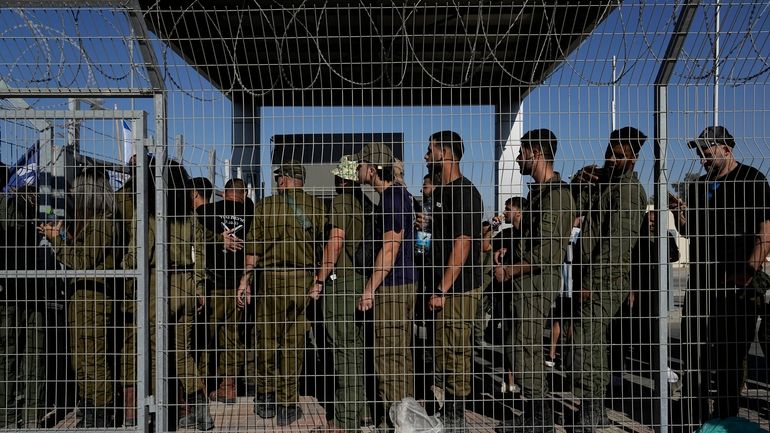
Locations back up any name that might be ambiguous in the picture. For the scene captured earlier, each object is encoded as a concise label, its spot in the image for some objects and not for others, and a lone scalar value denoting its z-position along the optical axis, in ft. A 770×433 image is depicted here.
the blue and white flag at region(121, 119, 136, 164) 13.16
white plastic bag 13.38
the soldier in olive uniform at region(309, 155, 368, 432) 13.96
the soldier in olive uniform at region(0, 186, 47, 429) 13.64
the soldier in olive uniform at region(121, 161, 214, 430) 13.74
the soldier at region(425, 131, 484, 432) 13.73
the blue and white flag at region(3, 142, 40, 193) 13.56
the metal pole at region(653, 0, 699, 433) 12.97
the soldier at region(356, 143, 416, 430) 13.62
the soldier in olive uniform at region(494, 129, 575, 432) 13.51
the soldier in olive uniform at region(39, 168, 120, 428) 13.46
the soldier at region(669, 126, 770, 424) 13.41
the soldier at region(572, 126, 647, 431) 13.42
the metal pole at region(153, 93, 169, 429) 13.12
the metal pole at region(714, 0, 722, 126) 12.53
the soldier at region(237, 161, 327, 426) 14.15
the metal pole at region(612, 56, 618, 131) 12.68
